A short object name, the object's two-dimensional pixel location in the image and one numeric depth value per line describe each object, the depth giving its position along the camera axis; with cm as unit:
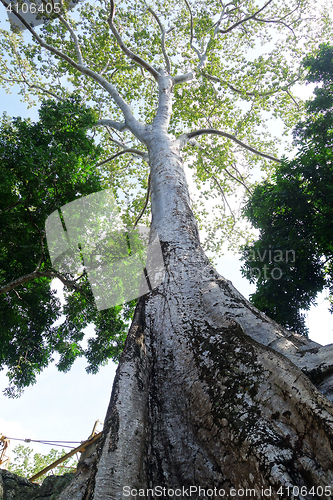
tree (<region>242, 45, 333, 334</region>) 439
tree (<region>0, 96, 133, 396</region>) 442
